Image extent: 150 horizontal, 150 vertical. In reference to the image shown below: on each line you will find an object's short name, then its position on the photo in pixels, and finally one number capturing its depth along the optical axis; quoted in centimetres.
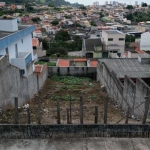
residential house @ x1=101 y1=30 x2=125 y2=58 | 3781
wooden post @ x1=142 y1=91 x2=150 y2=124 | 799
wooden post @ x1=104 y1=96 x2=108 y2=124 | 749
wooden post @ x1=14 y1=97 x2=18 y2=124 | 769
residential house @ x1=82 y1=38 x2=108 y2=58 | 3542
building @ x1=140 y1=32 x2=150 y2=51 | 4699
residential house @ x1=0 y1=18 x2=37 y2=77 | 1346
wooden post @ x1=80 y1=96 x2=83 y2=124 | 768
